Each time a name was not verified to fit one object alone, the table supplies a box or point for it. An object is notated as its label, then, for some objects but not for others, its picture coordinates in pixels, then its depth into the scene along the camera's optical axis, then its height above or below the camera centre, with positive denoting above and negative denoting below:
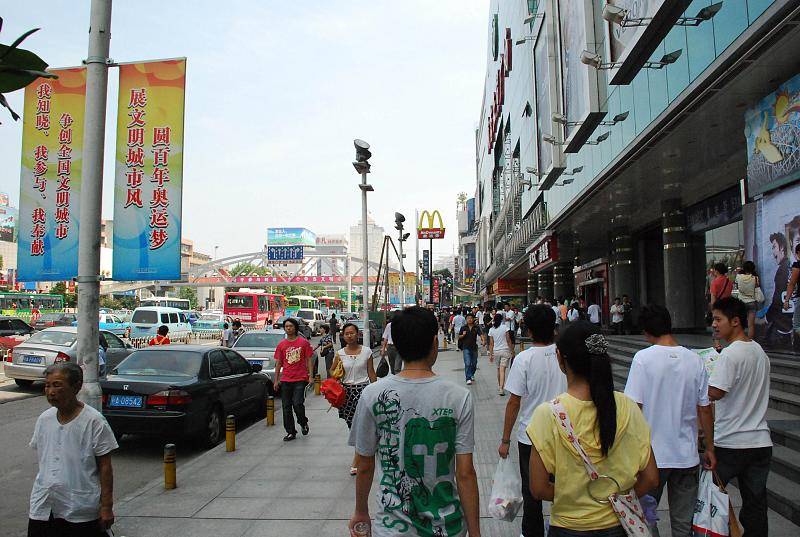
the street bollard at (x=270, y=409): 9.70 -1.82
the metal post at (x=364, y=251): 15.20 +1.45
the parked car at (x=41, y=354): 13.12 -1.20
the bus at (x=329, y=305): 64.88 -0.45
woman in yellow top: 2.32 -0.62
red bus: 42.97 -0.51
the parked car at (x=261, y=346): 13.16 -1.10
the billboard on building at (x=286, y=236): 128.62 +14.62
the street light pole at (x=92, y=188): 4.96 +1.01
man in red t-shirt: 8.41 -1.02
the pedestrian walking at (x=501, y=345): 11.83 -0.95
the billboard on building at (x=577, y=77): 11.92 +5.21
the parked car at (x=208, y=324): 38.53 -1.54
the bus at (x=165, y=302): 41.18 -0.05
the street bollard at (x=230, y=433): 7.71 -1.78
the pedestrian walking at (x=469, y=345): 13.70 -1.06
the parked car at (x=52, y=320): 29.63 -1.02
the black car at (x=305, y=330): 27.27 -1.40
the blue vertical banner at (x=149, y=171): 6.22 +1.45
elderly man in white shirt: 3.32 -0.97
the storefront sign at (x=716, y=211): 15.49 +2.54
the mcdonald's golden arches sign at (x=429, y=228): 46.03 +6.05
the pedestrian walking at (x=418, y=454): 2.50 -0.68
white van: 27.52 -0.98
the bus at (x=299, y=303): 51.16 -0.18
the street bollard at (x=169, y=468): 6.06 -1.77
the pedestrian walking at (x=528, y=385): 4.12 -0.61
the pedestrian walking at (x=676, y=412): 3.54 -0.69
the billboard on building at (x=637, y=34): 8.27 +4.11
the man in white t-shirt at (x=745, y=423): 3.68 -0.79
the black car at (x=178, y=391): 7.63 -1.27
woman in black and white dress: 6.84 -0.80
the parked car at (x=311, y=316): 43.24 -1.15
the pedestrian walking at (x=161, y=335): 15.40 -0.92
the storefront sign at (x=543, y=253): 24.19 +2.15
